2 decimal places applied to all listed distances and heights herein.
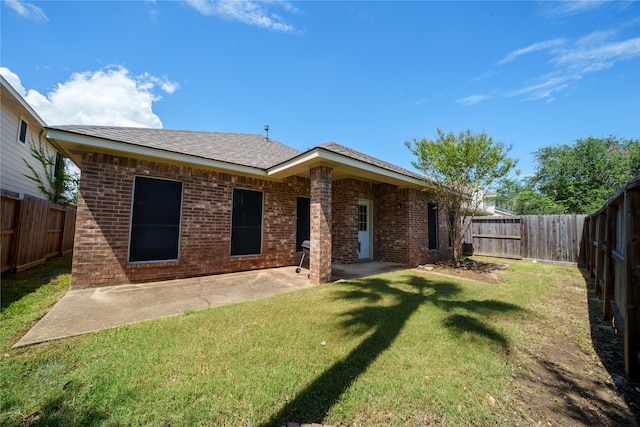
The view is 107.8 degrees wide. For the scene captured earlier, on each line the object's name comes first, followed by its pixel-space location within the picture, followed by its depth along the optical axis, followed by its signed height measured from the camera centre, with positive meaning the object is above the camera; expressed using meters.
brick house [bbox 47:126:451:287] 5.16 +0.51
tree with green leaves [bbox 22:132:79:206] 9.02 +1.72
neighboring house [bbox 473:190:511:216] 8.05 +1.26
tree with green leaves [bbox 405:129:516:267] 7.37 +2.17
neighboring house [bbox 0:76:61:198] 7.04 +2.60
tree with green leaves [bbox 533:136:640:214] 17.88 +5.28
